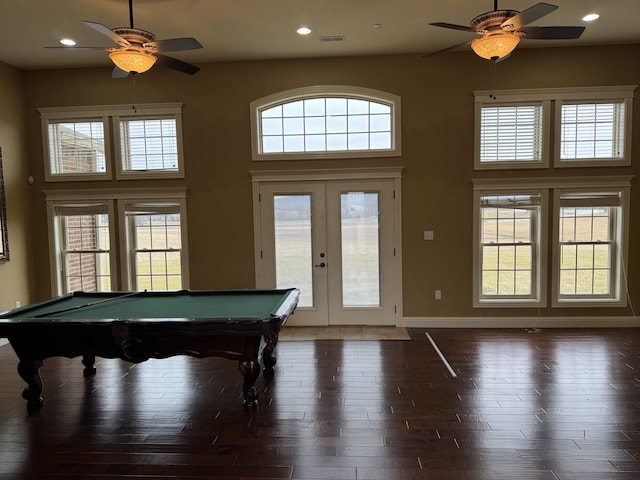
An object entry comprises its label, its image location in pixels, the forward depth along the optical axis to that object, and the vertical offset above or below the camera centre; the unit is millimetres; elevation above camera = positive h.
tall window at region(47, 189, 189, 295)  5711 -296
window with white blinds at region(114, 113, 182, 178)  5676 +1019
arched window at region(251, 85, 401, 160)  5516 +1282
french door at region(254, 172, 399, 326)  5613 -446
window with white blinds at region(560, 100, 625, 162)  5363 +1078
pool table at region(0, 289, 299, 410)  2965 -828
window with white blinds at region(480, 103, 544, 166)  5426 +1072
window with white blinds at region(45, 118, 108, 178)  5738 +1034
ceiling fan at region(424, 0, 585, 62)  2990 +1406
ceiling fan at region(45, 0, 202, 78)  3160 +1397
